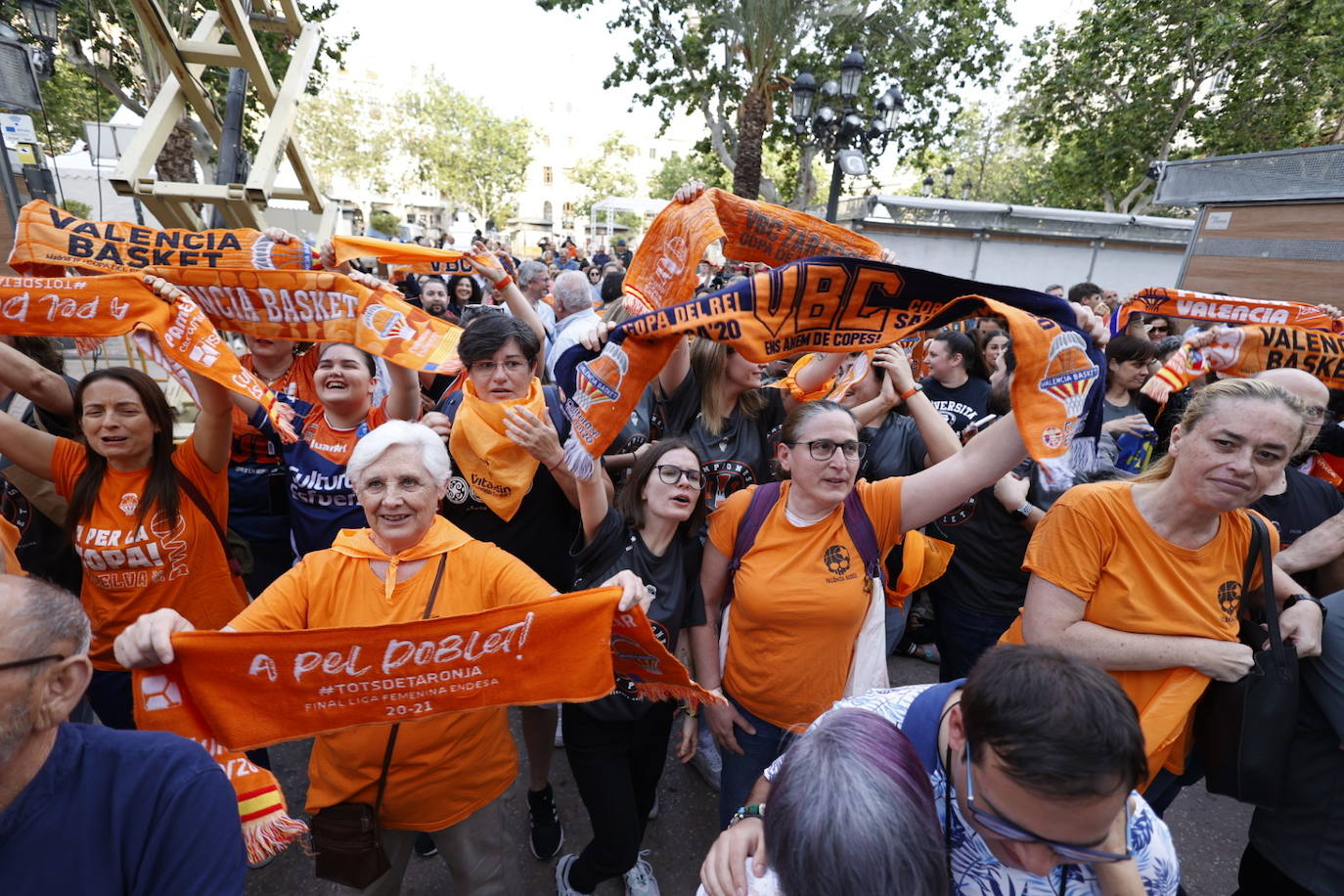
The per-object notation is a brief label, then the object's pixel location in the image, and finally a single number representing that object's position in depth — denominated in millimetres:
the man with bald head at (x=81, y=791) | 1180
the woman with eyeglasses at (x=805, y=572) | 2322
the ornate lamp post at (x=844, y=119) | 9781
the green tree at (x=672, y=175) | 49500
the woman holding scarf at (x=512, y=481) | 2783
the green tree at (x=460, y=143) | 42656
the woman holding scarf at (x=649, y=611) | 2451
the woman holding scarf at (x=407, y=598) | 2018
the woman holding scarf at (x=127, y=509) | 2434
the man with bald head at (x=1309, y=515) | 2545
